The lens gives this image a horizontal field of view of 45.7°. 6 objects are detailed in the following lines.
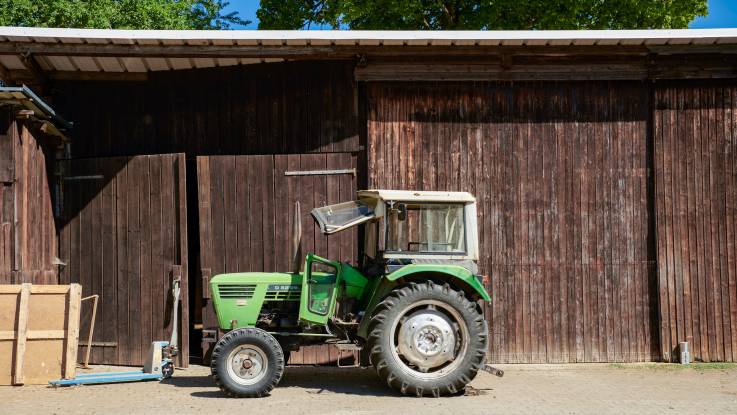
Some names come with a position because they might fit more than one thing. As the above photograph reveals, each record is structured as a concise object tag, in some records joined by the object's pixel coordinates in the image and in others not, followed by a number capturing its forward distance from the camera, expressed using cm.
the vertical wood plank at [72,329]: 1041
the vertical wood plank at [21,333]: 1020
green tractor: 935
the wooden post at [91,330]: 1171
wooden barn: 1195
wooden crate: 1024
